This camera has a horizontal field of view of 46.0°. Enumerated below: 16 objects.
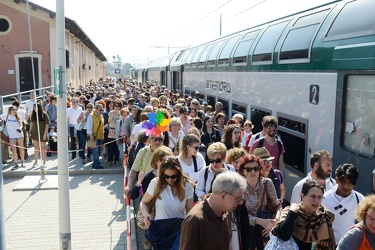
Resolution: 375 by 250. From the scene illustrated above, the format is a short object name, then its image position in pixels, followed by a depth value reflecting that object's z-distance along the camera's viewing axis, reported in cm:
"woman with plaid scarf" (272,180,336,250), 363
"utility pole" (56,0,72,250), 505
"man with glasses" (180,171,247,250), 315
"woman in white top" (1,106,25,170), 1114
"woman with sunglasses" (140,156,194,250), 433
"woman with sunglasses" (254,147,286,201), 511
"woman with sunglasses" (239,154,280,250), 449
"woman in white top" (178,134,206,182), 542
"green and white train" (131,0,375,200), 509
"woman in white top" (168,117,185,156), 713
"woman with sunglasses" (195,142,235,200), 486
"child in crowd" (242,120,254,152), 812
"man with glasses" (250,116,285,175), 638
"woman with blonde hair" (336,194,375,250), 339
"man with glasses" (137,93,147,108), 1268
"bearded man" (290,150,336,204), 473
